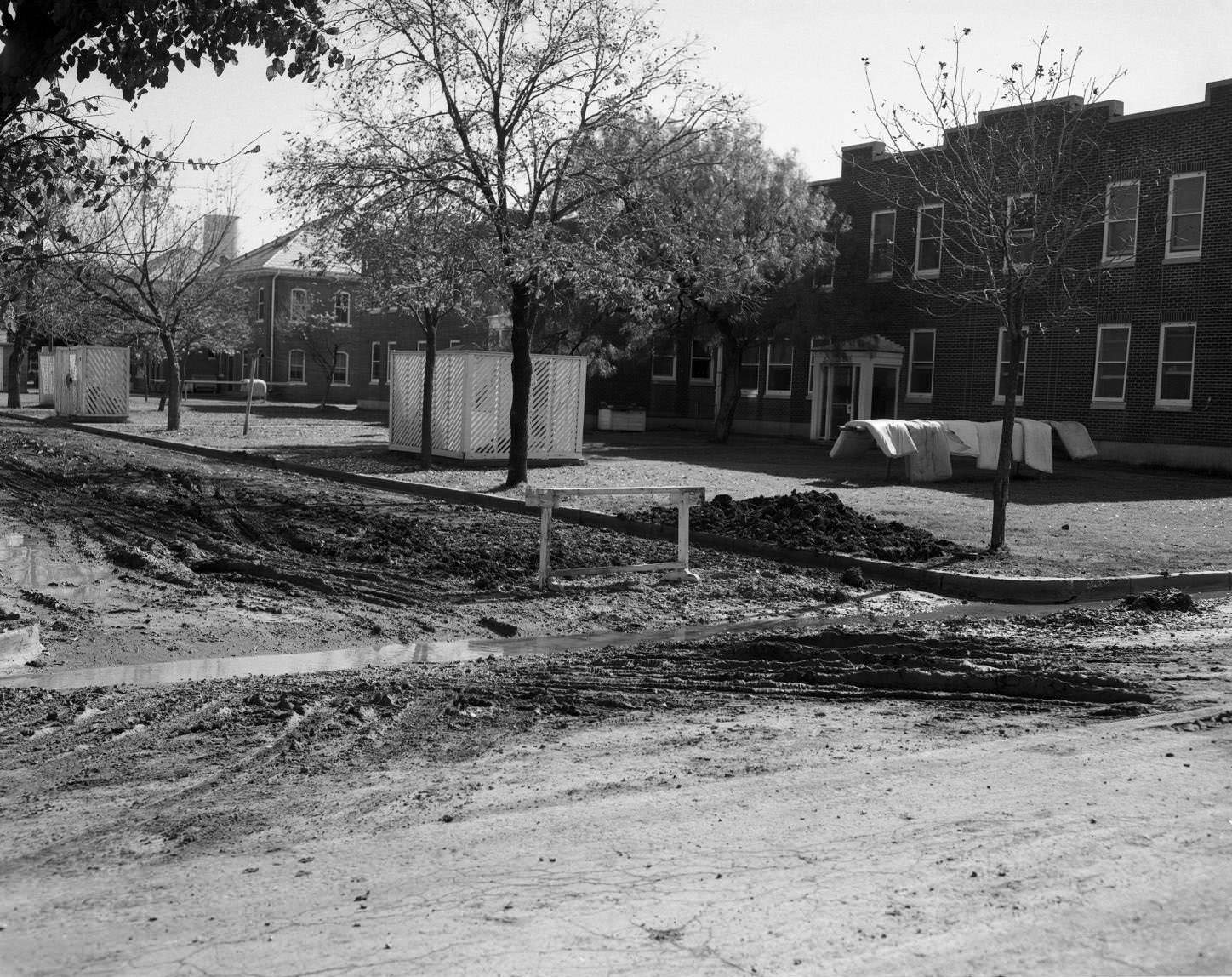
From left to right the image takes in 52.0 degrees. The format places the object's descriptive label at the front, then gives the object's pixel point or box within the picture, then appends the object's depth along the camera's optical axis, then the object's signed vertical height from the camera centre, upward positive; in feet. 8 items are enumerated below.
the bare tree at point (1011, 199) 43.50 +6.87
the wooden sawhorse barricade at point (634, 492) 35.94 -4.34
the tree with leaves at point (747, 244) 93.97 +11.10
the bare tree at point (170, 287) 110.42 +6.44
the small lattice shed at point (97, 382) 127.13 -3.10
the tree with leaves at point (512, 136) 60.64 +11.41
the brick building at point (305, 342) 181.68 +3.06
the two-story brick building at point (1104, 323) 91.86 +5.39
